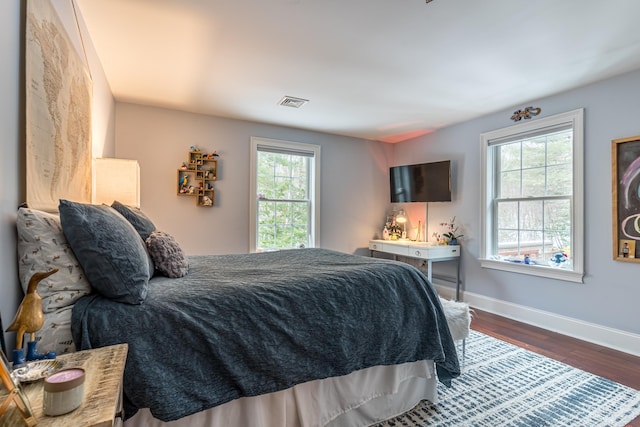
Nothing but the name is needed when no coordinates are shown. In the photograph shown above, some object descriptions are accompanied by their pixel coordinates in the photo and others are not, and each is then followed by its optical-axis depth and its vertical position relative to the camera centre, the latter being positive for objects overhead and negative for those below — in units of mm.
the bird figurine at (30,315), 854 -281
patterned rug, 1804 -1147
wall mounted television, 4246 +494
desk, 3955 -457
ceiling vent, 3322 +1226
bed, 1149 -485
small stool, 2133 -700
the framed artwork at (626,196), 2674 +194
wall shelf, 3711 +441
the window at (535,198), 3090 +222
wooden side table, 640 -417
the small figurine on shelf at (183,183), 3699 +361
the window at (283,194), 4195 +289
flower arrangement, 4199 -180
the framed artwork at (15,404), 615 -377
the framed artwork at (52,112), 1214 +463
